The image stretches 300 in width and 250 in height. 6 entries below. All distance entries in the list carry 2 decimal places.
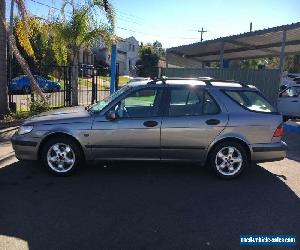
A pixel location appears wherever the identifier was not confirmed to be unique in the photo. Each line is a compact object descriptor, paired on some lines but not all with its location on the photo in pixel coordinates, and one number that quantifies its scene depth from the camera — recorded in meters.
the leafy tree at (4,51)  7.46
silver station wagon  4.28
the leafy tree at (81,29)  10.52
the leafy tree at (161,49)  35.45
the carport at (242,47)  10.50
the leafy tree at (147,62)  32.74
